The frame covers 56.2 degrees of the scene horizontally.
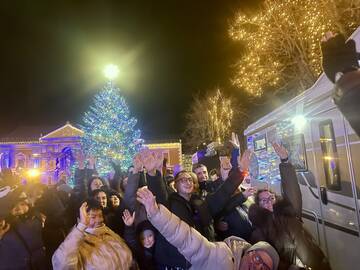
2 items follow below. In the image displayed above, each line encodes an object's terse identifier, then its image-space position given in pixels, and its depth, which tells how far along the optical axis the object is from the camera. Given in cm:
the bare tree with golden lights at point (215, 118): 3772
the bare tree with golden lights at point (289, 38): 1156
